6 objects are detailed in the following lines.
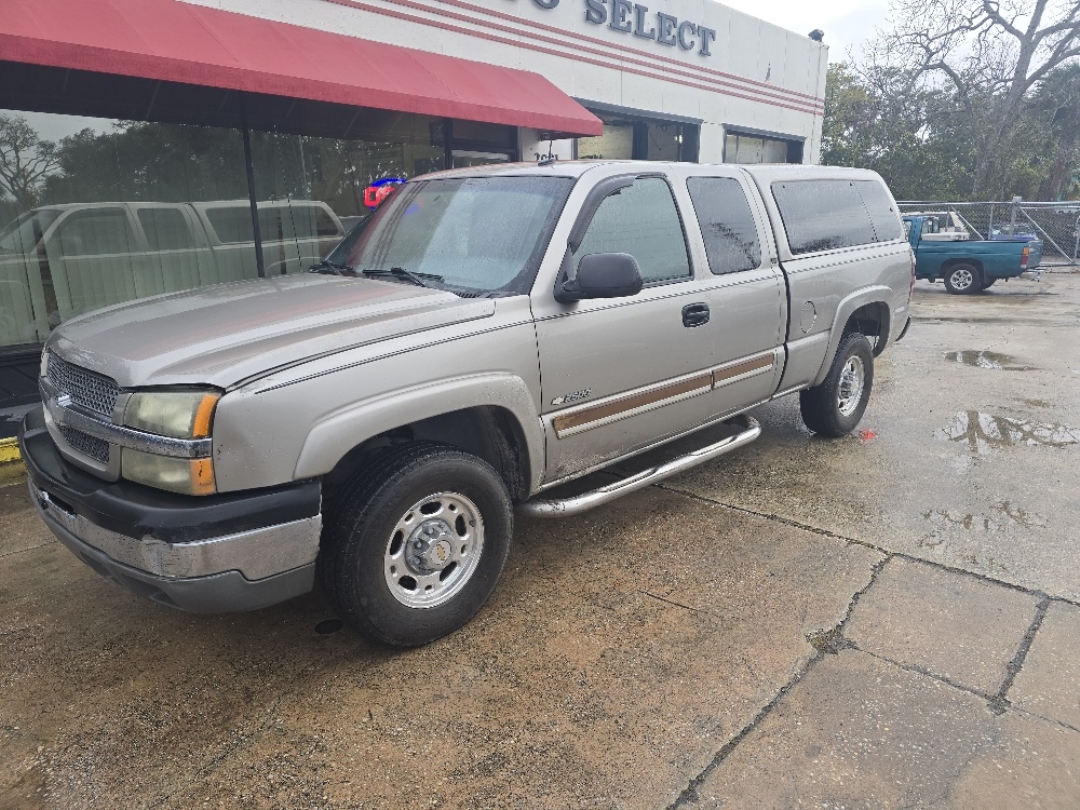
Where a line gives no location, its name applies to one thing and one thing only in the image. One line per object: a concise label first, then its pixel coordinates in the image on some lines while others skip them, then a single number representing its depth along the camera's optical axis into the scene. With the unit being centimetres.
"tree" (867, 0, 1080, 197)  2770
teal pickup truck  1517
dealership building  634
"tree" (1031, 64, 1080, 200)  3109
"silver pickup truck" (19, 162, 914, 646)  247
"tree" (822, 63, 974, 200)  3089
